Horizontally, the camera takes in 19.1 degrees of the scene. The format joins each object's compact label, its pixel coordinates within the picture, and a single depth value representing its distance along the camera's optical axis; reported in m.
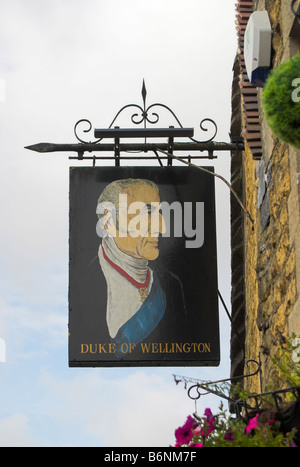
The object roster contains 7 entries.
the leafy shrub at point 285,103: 3.79
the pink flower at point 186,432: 3.60
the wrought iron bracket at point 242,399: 3.60
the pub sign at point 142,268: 6.66
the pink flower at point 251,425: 3.54
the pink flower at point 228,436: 3.45
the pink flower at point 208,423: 3.58
